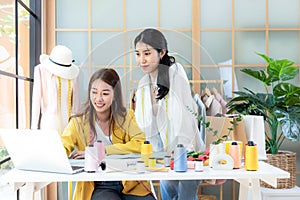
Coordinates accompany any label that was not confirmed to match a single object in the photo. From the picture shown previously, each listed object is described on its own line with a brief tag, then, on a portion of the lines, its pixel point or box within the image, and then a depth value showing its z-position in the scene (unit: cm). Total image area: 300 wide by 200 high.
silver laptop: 201
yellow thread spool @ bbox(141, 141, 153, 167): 194
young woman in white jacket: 183
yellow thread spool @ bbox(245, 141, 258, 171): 216
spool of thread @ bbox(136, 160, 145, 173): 205
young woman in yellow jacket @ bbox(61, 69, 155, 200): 188
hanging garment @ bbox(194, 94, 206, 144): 195
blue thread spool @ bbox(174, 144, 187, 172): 198
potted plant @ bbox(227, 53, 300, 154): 327
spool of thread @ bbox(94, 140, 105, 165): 199
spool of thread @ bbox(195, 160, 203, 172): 212
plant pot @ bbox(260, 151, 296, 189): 336
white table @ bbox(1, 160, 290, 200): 202
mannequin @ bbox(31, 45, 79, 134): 317
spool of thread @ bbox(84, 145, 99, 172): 201
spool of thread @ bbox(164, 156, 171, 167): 204
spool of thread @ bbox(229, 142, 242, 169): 221
